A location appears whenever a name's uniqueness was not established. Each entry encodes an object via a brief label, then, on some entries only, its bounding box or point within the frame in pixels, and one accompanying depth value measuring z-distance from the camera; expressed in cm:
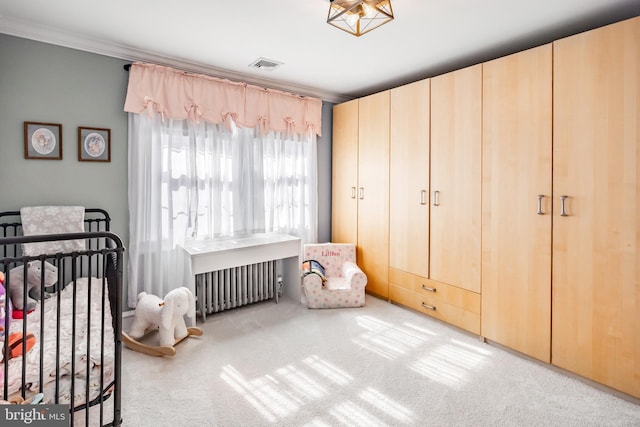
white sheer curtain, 318
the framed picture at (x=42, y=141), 265
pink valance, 305
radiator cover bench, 331
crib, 138
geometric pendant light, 211
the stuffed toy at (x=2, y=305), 162
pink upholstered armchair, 375
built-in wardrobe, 224
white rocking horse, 278
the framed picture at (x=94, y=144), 288
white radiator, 355
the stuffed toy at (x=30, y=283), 208
